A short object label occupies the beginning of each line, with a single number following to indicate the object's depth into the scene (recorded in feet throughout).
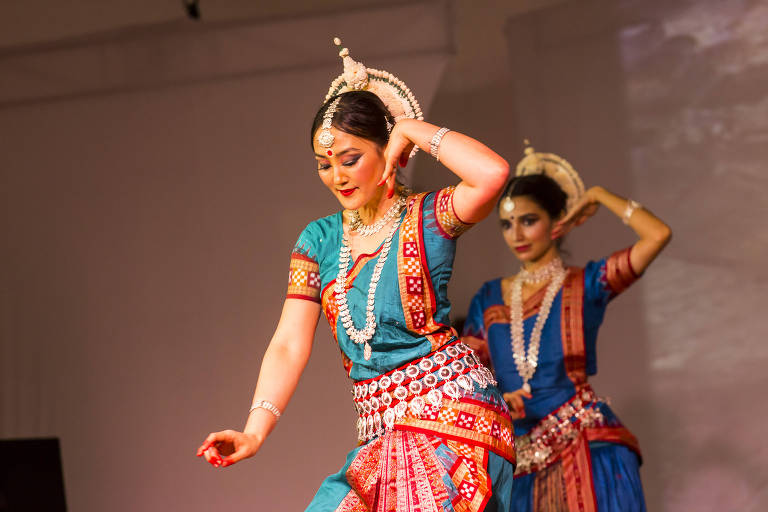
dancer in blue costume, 25.06
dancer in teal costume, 21.49
